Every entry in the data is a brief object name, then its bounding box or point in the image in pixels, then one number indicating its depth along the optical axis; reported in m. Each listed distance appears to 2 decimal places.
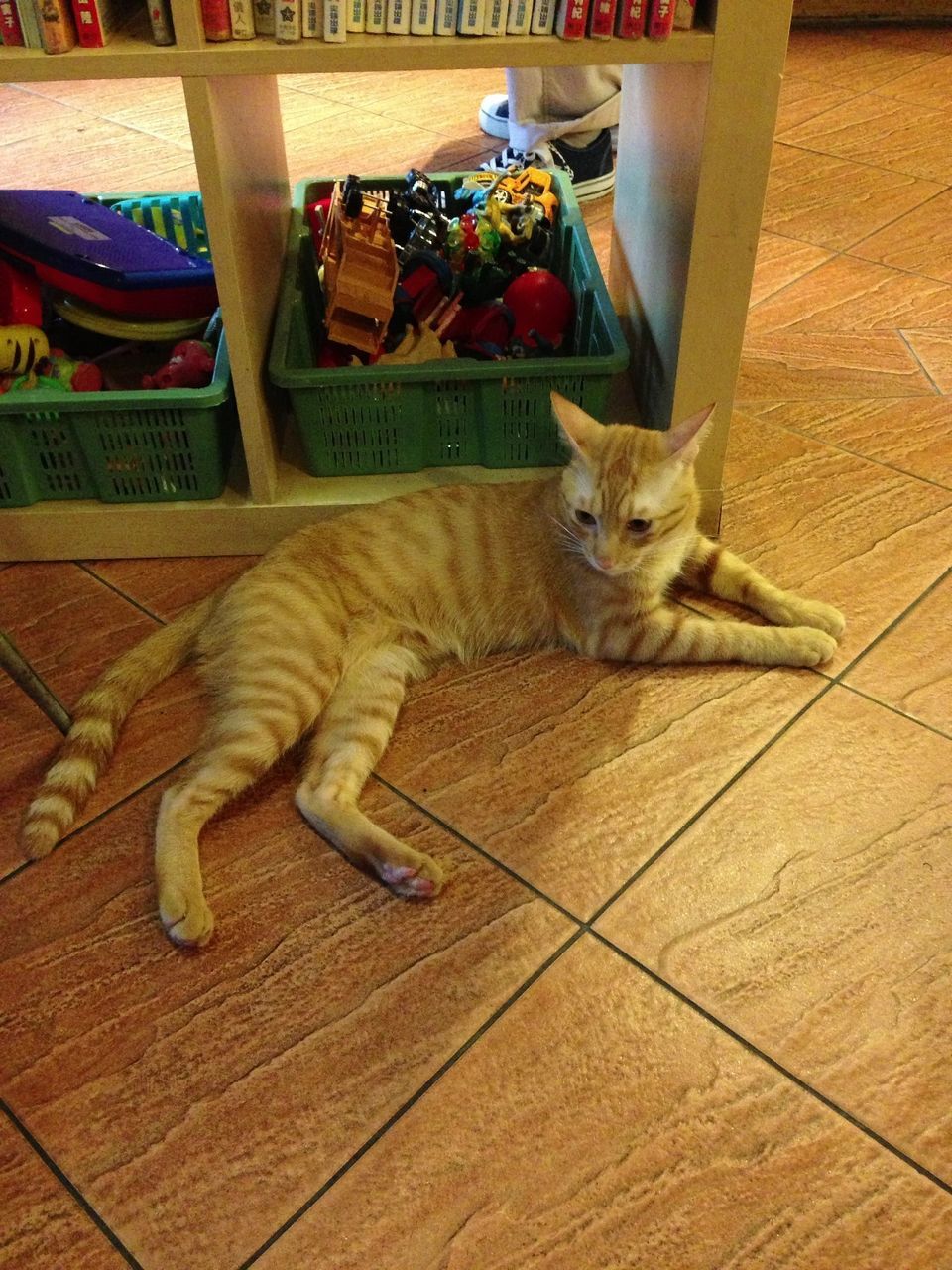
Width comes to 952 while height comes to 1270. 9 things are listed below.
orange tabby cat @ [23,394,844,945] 1.27
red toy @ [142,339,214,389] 1.67
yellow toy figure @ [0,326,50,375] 1.64
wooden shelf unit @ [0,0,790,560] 1.29
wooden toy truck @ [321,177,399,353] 1.70
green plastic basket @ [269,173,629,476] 1.58
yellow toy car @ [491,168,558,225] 2.00
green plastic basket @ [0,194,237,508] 1.52
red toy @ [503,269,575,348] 1.84
